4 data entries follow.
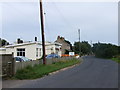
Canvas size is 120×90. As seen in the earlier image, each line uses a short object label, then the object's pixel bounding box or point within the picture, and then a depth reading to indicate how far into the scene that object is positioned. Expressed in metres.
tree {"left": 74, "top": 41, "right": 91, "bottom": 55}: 141.96
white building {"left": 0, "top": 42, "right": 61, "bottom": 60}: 50.83
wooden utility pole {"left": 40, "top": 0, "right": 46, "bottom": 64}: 29.19
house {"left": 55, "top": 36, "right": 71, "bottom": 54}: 101.46
